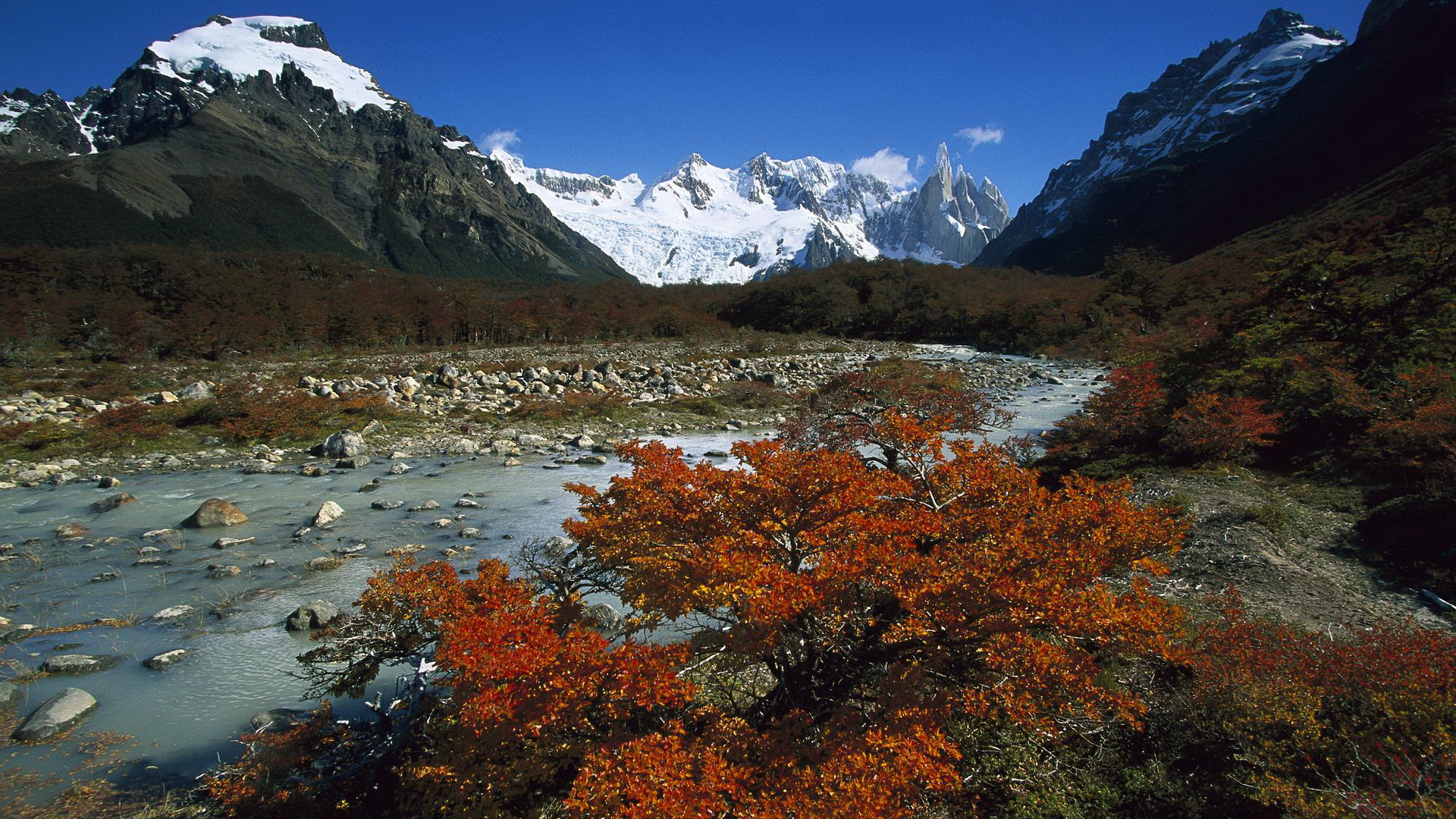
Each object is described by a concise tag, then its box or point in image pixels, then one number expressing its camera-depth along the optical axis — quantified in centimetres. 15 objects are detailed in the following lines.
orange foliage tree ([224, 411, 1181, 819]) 373
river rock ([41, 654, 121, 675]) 653
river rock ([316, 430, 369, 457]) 1648
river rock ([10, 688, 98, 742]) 555
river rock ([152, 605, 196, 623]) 775
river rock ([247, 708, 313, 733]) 568
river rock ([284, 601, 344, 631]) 761
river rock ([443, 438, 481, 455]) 1720
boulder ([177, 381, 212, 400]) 1938
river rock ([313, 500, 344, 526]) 1116
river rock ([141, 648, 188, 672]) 675
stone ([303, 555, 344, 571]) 930
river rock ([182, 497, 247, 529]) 1095
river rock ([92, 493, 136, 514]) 1175
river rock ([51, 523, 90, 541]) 1034
